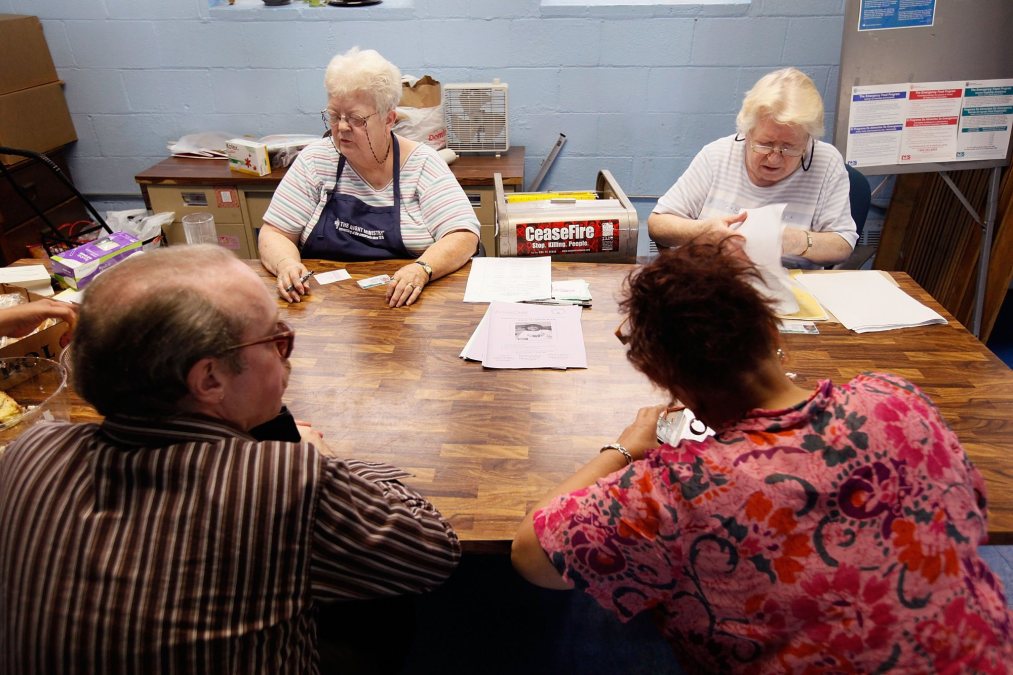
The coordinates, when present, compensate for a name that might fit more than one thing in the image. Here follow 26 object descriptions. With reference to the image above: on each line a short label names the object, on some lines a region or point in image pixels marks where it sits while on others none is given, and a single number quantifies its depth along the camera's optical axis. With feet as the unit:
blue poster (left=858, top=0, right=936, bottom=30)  8.36
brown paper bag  10.14
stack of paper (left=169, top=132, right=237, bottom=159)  10.69
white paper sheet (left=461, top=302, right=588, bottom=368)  5.14
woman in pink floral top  2.62
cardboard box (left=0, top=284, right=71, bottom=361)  4.86
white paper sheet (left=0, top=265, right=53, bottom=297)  5.90
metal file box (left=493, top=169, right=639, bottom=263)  6.81
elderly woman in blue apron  7.18
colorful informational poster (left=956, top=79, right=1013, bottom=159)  8.66
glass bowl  4.45
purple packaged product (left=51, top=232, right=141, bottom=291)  6.02
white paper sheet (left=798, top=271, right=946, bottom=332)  5.57
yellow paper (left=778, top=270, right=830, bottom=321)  5.68
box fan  10.36
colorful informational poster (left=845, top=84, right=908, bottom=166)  8.69
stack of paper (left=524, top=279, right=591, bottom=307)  5.98
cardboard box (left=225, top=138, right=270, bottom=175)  9.67
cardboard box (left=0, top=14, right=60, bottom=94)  9.88
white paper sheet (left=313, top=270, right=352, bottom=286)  6.55
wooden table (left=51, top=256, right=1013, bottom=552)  3.93
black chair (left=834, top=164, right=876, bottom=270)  7.62
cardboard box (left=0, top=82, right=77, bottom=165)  9.93
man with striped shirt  2.62
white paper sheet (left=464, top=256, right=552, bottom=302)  6.12
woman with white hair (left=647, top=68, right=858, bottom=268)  6.39
